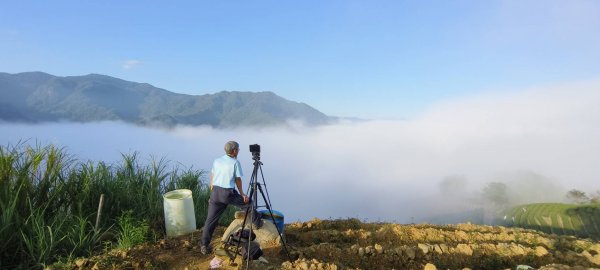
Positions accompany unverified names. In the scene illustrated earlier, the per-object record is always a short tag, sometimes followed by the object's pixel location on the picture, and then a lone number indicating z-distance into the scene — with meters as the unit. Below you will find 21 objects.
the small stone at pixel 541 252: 7.22
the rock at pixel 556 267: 5.73
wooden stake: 7.11
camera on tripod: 5.63
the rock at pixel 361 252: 6.57
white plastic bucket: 7.53
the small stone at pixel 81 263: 5.57
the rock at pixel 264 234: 6.70
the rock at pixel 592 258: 7.27
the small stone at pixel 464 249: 7.10
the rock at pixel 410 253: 6.63
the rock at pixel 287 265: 5.42
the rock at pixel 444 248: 7.03
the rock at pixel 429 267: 5.79
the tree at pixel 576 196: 93.13
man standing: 6.00
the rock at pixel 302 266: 5.32
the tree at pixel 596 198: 78.28
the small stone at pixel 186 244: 6.60
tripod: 5.55
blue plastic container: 7.12
